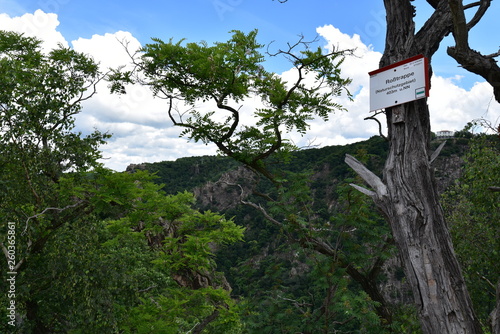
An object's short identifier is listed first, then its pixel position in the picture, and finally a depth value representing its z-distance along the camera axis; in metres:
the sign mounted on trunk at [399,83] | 3.93
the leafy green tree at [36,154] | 6.45
